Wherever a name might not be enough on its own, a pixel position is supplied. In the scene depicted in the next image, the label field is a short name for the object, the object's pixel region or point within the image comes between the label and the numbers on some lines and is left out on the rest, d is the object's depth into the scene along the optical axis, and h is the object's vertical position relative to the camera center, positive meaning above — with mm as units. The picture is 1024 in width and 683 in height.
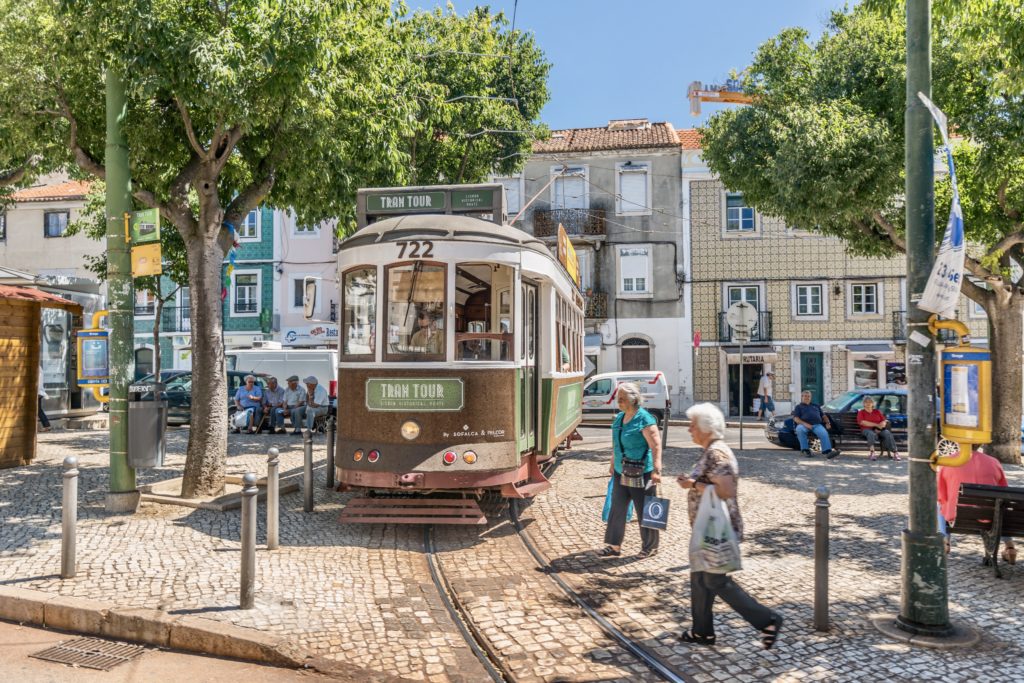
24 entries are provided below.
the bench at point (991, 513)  6793 -1416
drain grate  5012 -1947
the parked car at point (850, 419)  16609 -1460
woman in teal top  7441 -1052
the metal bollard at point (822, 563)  5539 -1489
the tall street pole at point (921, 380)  5277 -205
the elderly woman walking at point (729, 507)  5023 -1074
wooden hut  11812 -246
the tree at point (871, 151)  13664 +3654
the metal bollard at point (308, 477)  9148 -1433
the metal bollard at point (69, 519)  6293 -1326
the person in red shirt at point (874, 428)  15758 -1569
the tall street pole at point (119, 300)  8602 +586
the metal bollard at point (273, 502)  7295 -1382
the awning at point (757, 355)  30386 -163
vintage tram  7879 -39
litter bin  8438 -850
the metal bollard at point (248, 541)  5680 -1356
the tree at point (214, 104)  8641 +3006
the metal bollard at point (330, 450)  10484 -1311
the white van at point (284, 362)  25562 -288
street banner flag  5113 +481
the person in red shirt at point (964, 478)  7152 -1183
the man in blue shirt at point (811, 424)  15945 -1512
